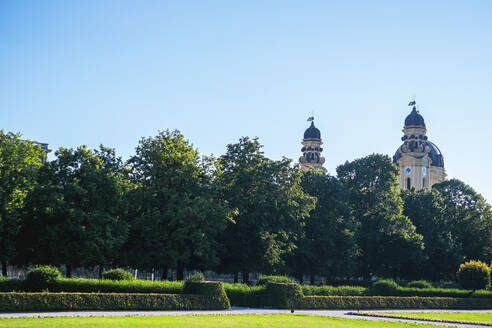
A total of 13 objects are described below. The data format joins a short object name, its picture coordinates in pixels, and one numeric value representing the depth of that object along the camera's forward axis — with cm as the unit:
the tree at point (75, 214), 5078
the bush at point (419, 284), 5972
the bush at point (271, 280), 4800
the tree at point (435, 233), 7538
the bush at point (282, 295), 4447
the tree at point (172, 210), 5384
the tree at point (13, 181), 5256
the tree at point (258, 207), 5897
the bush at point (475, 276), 5991
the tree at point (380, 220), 7200
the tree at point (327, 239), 6744
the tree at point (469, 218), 7931
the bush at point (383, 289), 5412
